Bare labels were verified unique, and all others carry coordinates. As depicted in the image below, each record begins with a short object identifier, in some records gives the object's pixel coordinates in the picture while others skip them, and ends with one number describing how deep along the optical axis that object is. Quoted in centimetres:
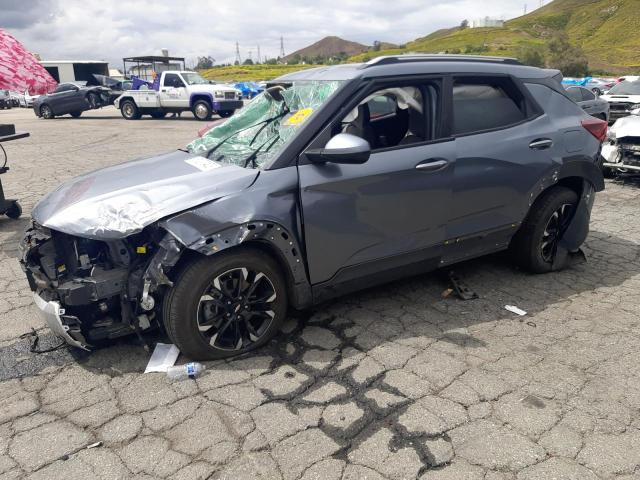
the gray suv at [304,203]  274
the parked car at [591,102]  1251
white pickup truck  1897
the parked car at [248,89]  2841
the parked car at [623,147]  721
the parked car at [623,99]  1384
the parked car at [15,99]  3535
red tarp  447
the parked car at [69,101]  2202
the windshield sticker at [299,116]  310
